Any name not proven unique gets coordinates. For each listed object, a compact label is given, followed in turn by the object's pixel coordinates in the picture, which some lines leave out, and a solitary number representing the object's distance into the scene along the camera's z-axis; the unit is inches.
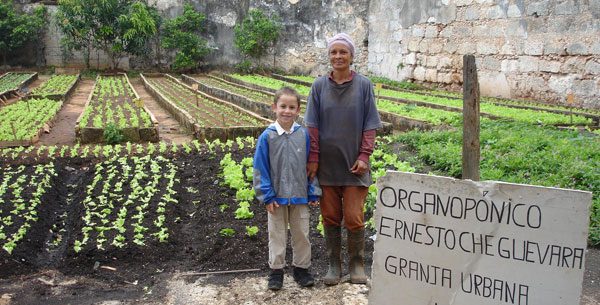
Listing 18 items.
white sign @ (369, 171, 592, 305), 119.0
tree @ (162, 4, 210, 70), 1023.0
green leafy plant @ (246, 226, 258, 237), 222.5
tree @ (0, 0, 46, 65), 957.2
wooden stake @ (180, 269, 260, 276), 194.1
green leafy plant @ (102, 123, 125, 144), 415.8
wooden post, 135.2
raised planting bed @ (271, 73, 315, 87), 832.6
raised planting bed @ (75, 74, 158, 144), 419.5
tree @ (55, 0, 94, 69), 954.7
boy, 168.7
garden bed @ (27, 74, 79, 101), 648.4
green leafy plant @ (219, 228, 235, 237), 227.6
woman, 168.6
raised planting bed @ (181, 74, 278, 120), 576.4
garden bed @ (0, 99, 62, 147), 401.8
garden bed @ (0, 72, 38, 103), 658.2
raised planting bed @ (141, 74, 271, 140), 425.7
